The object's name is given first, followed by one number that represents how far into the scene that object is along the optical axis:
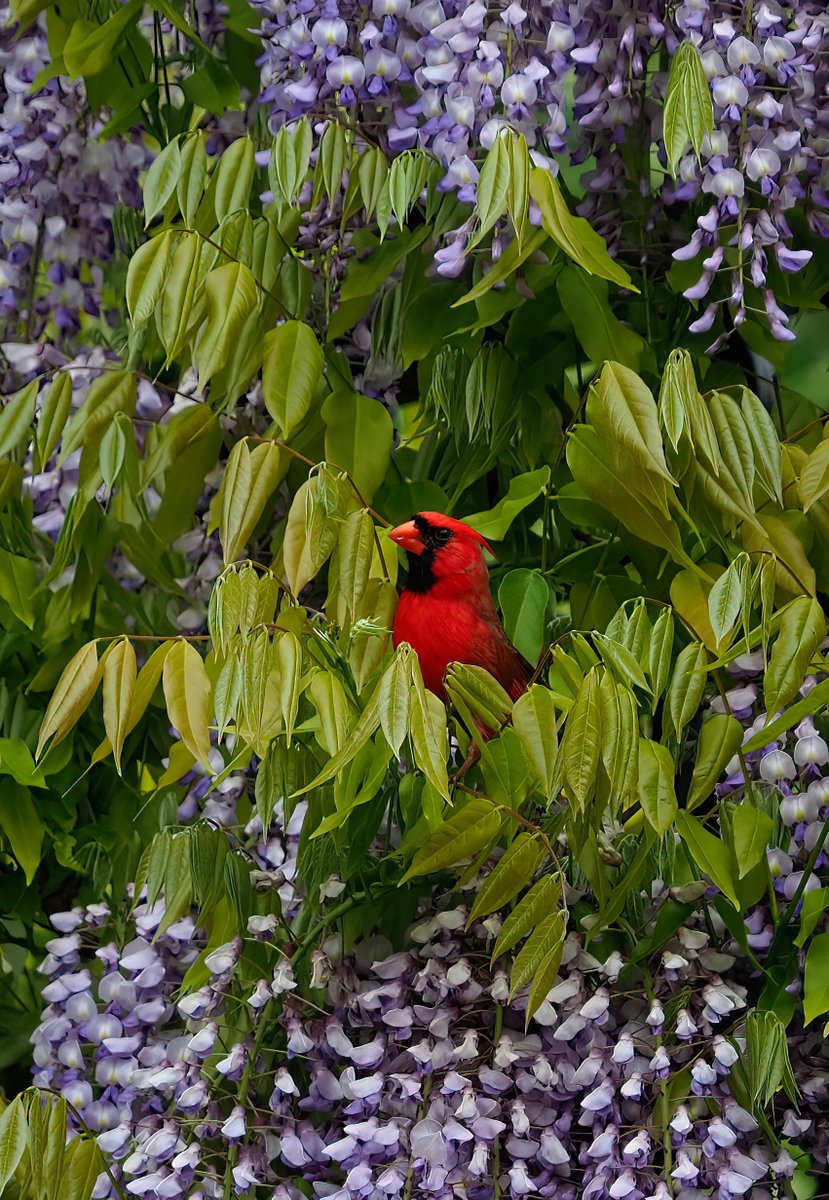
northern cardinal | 5.98
